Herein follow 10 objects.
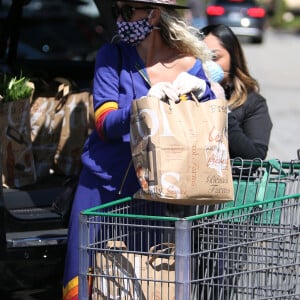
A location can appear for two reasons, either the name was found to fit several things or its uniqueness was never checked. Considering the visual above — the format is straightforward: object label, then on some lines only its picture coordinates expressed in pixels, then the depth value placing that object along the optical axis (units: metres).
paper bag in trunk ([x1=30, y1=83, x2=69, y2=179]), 10.16
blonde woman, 7.40
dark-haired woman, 9.21
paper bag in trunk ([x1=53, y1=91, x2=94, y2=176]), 10.20
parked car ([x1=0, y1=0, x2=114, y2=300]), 8.23
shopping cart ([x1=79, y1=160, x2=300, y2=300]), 6.45
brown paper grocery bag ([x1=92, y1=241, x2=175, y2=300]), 6.52
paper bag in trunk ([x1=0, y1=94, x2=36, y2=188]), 9.35
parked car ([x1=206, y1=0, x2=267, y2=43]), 54.59
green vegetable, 9.44
